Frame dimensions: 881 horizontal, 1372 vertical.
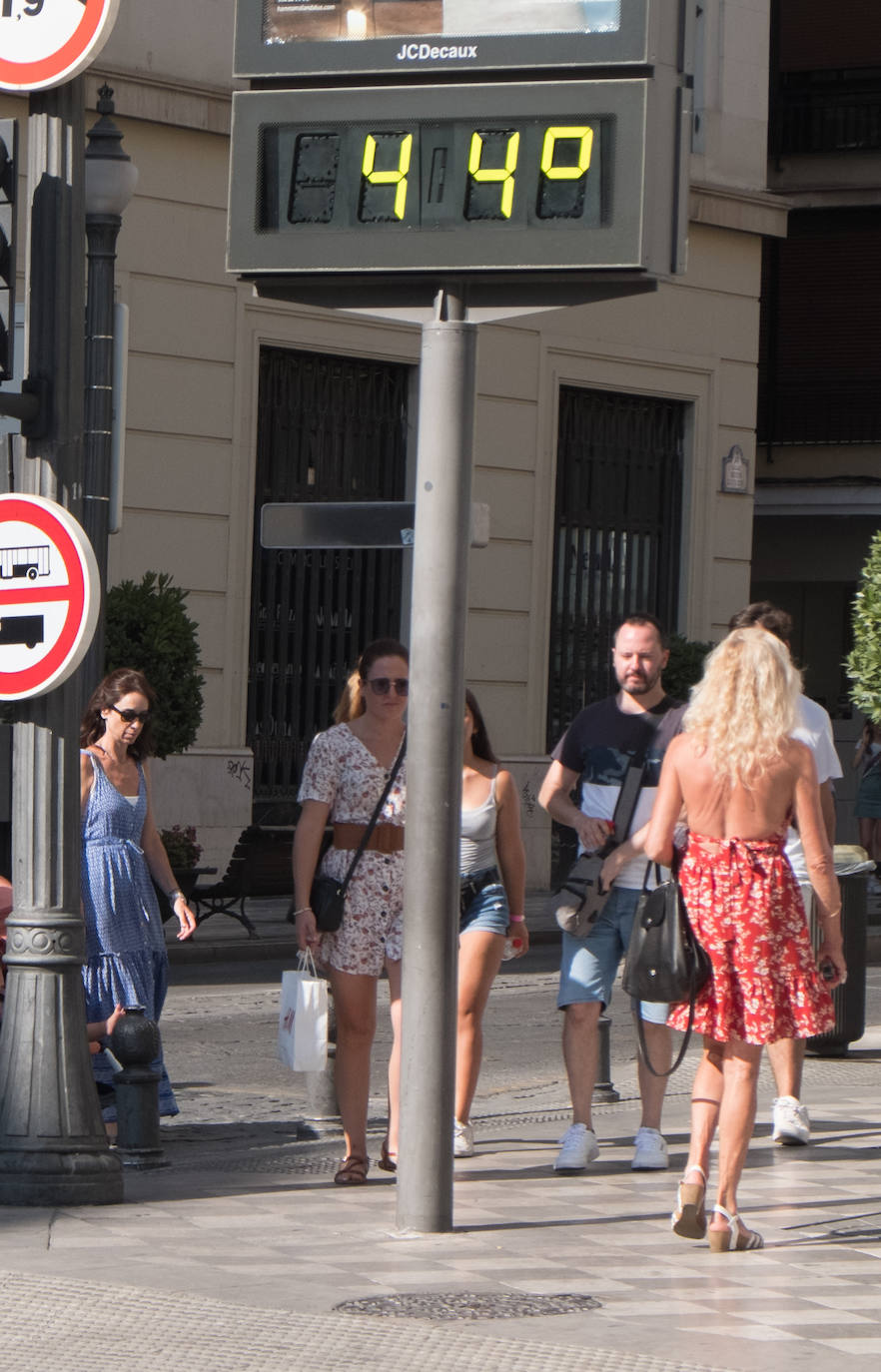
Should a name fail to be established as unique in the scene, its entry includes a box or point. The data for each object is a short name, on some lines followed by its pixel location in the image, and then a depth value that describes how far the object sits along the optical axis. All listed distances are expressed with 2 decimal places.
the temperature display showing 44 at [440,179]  13.27
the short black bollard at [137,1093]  16.89
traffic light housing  14.88
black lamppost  21.78
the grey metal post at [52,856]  14.84
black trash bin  22.67
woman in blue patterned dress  18.11
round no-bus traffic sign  14.72
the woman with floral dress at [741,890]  13.77
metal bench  35.09
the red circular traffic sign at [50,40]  14.90
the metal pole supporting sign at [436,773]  13.74
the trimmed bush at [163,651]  35.09
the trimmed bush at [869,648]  40.78
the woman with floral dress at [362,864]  16.20
